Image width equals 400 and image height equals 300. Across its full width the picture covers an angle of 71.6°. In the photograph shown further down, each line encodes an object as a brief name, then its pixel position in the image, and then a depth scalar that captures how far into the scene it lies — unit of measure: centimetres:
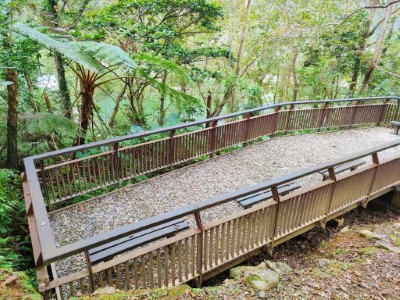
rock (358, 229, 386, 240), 419
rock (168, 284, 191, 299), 259
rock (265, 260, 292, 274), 329
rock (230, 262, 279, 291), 283
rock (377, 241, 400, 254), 373
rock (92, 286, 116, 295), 250
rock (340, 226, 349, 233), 504
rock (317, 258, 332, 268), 346
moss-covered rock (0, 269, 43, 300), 223
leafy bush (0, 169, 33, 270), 338
